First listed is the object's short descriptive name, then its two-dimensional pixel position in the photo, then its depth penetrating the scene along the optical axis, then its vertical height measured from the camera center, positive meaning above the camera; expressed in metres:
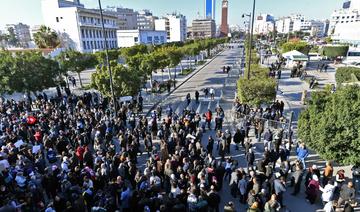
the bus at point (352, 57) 42.79 -4.25
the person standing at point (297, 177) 9.30 -5.04
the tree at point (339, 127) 8.75 -3.24
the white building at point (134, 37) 85.06 +0.37
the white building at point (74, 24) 63.09 +4.05
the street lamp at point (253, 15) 17.12 +1.25
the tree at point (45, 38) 58.06 +0.68
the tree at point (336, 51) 48.09 -3.43
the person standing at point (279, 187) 8.50 -4.88
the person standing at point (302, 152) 11.10 -4.95
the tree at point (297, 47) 43.31 -2.25
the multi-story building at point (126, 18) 126.09 +10.02
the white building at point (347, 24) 57.12 +3.57
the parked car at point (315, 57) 53.30 -4.91
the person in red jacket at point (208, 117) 15.96 -4.85
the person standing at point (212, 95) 22.75 -5.07
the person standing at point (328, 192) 8.18 -4.91
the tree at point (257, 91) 15.65 -3.37
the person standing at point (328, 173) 9.38 -4.94
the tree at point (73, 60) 28.68 -2.24
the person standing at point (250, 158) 11.16 -5.17
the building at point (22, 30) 177.59 +7.79
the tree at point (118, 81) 18.14 -2.89
